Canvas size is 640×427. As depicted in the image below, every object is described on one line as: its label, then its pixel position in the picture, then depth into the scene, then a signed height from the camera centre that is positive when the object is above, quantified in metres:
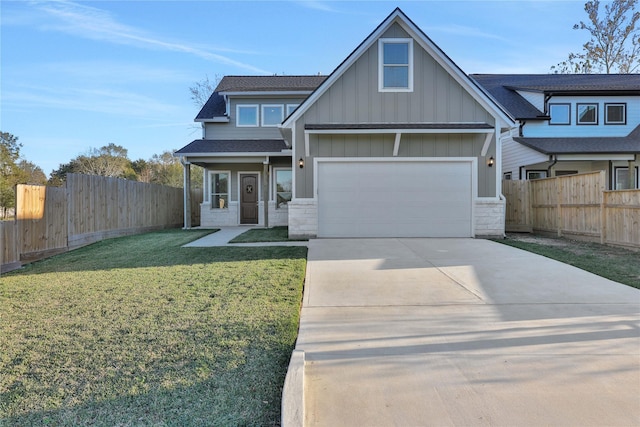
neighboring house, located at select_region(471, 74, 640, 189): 15.55 +3.75
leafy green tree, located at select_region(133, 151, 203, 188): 33.75 +3.91
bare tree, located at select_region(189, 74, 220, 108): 25.77 +8.56
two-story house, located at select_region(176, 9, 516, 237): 10.28 +1.83
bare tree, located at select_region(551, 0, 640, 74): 25.97 +12.51
